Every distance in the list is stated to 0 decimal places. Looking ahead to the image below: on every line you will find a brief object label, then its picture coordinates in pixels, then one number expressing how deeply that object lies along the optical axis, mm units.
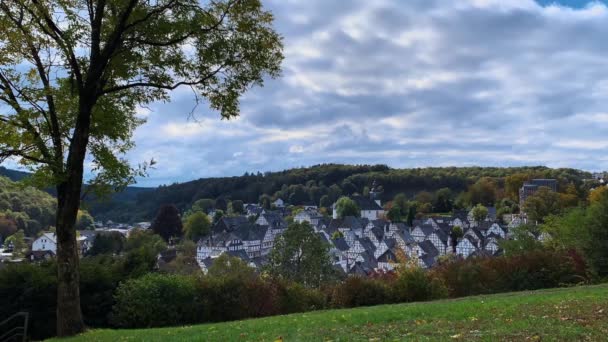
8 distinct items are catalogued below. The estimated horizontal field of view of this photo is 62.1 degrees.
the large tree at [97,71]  10492
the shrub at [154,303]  14227
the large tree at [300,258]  30000
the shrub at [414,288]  17562
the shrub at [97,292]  15016
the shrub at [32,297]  14203
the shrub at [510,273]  19875
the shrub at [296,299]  16641
